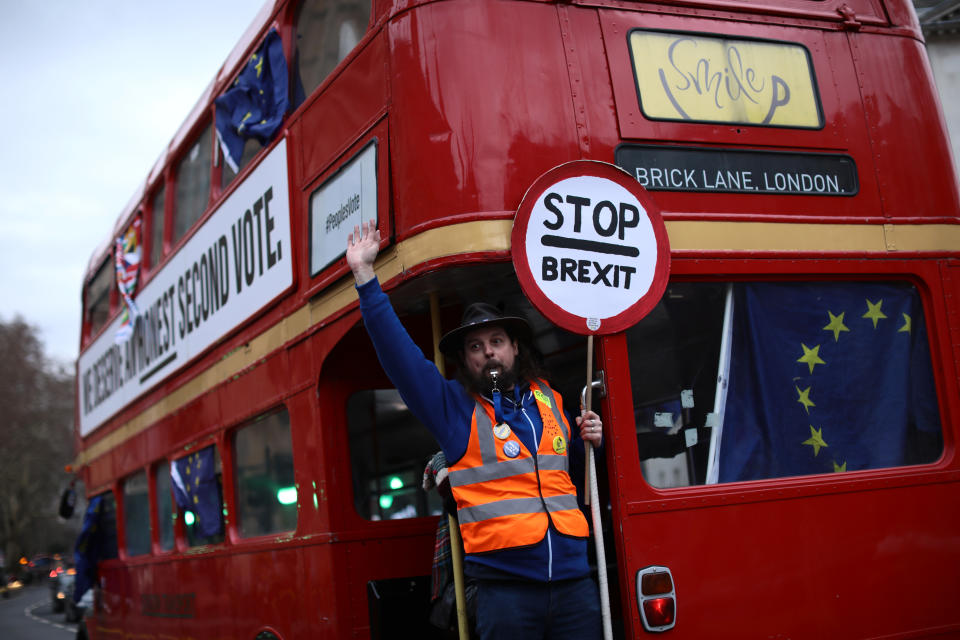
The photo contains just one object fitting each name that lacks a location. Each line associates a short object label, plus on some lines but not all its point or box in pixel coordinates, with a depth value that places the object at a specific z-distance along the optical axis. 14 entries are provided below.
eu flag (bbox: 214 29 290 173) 5.34
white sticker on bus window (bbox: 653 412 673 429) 3.97
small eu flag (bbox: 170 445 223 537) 6.26
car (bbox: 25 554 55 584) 54.41
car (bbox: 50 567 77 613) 25.66
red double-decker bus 3.78
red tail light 3.56
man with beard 3.50
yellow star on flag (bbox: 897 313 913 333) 4.27
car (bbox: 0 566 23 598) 44.25
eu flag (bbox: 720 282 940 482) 4.03
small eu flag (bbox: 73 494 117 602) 9.62
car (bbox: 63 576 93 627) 23.14
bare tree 49.88
